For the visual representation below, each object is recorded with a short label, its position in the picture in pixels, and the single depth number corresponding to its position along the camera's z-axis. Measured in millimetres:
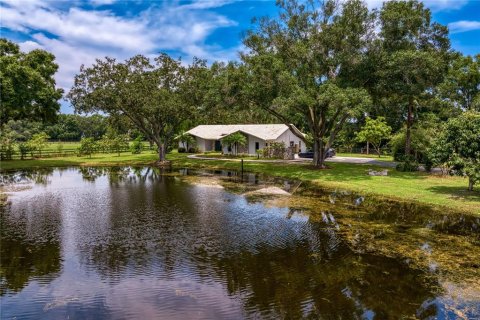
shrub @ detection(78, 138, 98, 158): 53281
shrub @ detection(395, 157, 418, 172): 32531
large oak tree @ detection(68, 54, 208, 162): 39656
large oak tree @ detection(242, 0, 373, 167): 29516
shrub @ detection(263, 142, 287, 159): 49509
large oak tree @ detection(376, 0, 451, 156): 29328
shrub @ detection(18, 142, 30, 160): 46500
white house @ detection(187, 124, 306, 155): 51719
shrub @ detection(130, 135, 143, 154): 60969
